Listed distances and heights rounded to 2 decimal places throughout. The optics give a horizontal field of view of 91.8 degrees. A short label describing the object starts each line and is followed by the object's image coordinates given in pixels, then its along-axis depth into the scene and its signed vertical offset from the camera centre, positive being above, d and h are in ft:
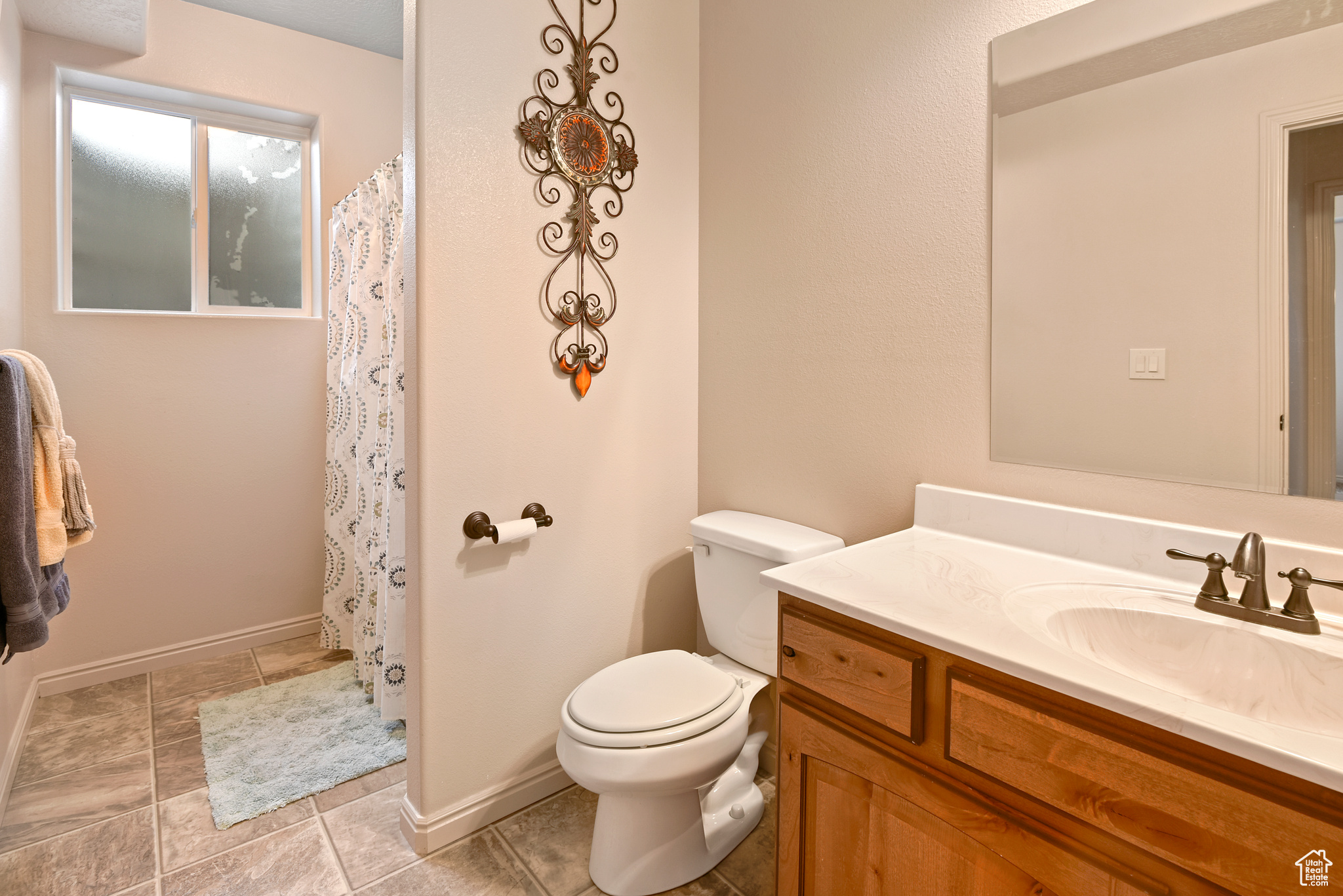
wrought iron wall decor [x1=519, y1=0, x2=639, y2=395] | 5.70 +2.50
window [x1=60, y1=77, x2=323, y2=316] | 8.31 +3.22
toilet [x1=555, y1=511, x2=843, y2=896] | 4.55 -2.06
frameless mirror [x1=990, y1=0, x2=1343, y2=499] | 3.42 +1.19
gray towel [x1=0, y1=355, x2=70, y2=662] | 4.16 -0.55
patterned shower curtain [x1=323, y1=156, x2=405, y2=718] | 6.58 +0.02
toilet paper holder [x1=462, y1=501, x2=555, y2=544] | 5.39 -0.69
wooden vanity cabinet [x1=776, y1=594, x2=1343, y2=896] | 2.25 -1.45
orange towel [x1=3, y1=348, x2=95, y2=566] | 4.60 -0.19
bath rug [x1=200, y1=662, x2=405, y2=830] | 6.18 -3.21
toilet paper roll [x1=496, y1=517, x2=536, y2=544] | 5.45 -0.73
